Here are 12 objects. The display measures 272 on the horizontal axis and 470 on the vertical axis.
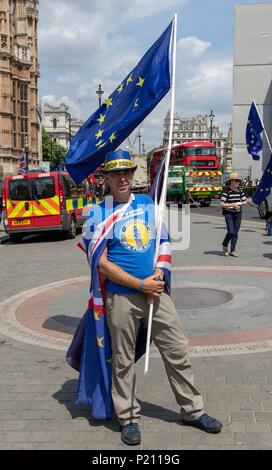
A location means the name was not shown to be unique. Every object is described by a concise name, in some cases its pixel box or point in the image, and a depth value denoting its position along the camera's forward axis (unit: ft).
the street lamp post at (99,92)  103.45
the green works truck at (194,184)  111.75
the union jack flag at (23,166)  123.91
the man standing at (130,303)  12.27
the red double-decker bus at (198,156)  117.08
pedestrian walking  38.04
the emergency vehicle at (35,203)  53.47
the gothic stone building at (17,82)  227.20
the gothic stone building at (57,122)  558.32
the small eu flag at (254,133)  56.65
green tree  390.13
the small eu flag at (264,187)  46.78
